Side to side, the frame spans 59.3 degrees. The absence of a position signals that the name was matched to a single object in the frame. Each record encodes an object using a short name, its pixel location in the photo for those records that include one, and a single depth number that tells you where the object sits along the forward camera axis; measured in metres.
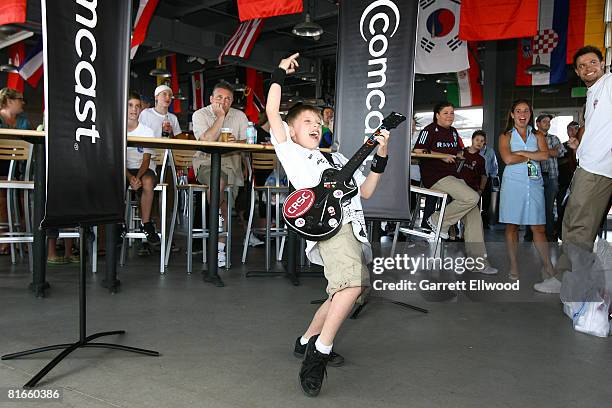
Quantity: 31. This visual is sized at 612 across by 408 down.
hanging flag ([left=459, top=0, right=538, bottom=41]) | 6.12
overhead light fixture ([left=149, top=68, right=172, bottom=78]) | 10.93
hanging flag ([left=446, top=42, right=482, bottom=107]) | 11.40
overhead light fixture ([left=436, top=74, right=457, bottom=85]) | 10.86
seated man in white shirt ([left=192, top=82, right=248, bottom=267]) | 4.46
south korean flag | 7.72
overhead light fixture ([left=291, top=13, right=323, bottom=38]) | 7.83
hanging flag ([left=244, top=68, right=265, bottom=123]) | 12.60
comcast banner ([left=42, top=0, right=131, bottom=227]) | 2.02
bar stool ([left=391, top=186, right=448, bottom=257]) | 4.16
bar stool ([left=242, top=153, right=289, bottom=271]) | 4.70
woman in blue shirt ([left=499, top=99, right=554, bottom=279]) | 4.22
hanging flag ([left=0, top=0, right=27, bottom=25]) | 6.08
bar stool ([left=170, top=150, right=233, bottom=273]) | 4.40
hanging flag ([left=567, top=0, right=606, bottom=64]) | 7.11
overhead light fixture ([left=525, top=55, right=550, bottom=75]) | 9.03
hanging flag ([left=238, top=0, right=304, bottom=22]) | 5.55
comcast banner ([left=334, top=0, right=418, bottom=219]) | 3.01
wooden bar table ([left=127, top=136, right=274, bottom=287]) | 3.69
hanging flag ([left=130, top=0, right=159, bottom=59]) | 7.20
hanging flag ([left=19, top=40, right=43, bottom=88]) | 9.94
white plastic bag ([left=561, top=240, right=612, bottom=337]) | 2.86
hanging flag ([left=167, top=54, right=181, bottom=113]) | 13.20
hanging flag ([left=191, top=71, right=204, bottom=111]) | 14.67
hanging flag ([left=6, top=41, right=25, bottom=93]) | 11.03
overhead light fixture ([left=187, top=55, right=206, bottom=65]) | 12.97
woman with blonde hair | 5.06
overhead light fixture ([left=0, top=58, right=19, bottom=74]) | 10.54
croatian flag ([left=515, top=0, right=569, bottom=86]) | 8.34
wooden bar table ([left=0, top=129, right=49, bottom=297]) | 3.29
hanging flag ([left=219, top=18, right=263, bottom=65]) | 9.08
